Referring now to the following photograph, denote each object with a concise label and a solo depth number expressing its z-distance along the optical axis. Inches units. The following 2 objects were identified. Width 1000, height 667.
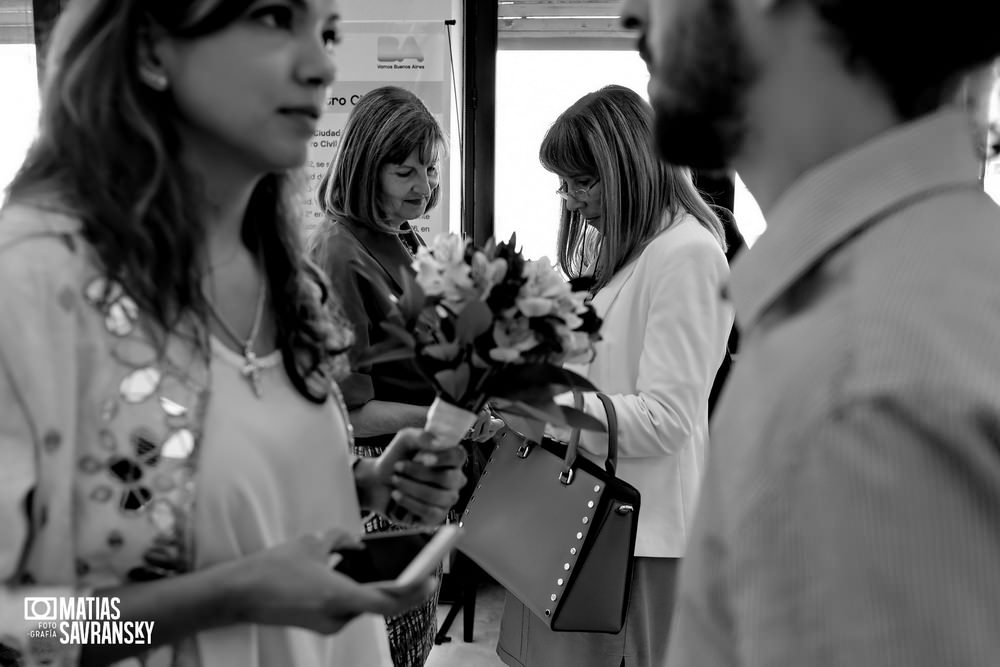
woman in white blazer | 81.1
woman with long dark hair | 34.4
